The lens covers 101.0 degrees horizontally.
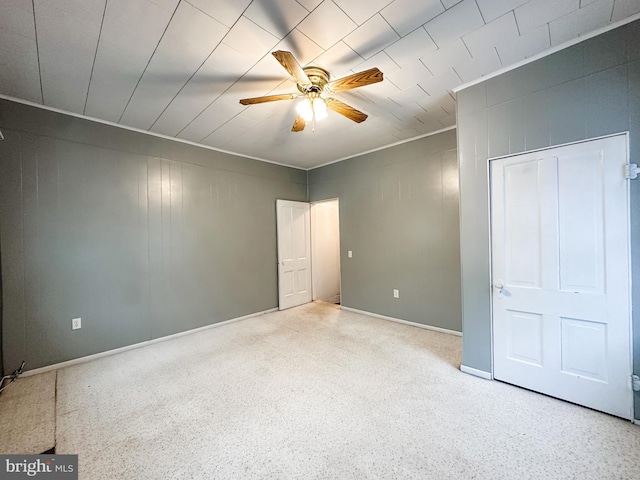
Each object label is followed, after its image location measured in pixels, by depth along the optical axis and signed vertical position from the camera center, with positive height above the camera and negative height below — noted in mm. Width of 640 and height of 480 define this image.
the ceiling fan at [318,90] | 1831 +1150
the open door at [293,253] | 4941 -268
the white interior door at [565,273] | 1865 -310
